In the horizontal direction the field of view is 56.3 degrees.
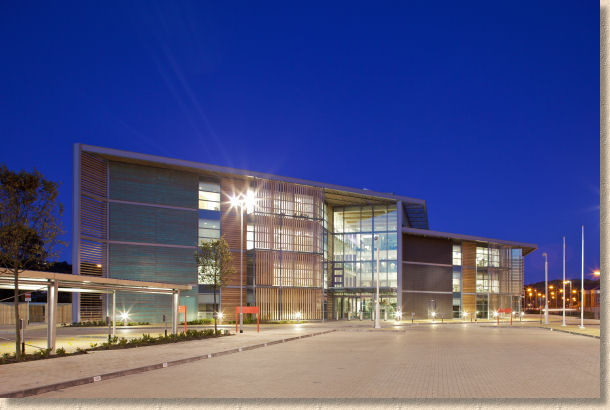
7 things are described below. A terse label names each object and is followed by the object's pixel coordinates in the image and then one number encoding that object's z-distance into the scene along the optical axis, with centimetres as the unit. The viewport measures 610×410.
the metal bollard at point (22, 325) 1659
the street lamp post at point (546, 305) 5058
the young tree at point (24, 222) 1620
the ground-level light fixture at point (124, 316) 4438
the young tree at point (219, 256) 3407
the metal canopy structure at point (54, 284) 1738
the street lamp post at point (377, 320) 3844
